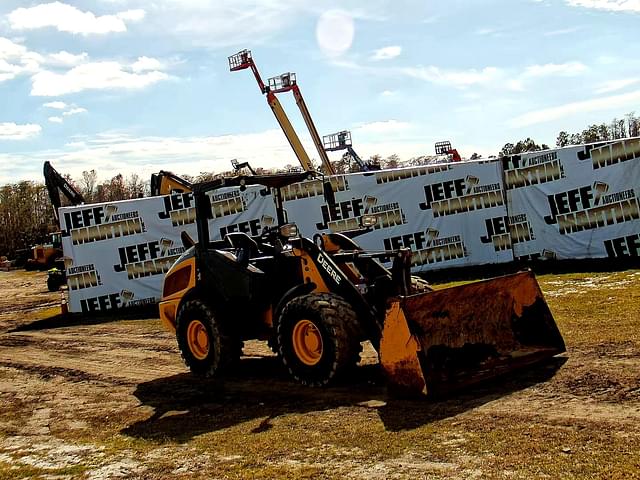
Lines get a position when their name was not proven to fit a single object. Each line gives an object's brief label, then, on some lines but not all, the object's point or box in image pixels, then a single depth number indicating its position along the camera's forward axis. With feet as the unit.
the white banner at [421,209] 61.67
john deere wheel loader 22.44
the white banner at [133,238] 61.11
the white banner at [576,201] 56.08
